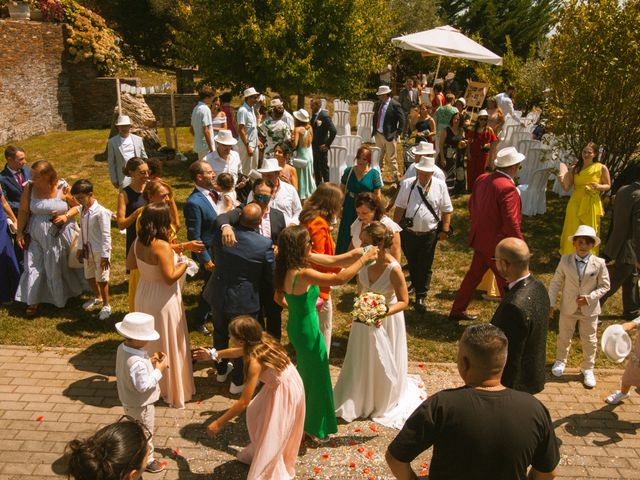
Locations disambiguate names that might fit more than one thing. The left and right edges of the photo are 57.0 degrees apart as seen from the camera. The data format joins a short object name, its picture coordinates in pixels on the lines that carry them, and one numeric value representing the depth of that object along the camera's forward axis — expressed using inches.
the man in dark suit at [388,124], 512.4
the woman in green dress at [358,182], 322.0
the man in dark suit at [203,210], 264.8
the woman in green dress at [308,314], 192.9
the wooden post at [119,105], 554.4
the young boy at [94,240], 277.9
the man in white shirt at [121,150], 369.7
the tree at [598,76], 383.6
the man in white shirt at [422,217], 299.4
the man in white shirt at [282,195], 296.5
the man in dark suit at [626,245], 288.4
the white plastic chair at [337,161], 494.0
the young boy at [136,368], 178.2
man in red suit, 276.2
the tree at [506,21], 1457.9
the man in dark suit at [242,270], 217.8
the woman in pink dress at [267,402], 172.4
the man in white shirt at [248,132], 468.4
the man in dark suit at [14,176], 299.9
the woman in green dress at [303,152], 432.5
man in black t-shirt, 114.8
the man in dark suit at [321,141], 482.0
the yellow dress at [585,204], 334.0
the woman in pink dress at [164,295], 213.9
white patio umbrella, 594.2
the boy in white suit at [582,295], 242.4
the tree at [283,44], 542.0
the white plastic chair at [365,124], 678.5
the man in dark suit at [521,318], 170.1
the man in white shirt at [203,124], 463.2
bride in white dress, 216.5
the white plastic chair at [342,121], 673.6
